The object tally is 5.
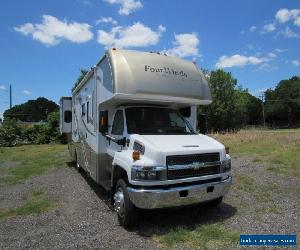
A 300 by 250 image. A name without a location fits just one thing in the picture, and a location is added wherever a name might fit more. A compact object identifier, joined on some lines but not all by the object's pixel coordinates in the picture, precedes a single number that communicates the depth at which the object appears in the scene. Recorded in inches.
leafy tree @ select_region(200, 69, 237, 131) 1389.1
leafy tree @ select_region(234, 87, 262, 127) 1566.0
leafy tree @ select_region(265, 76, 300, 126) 2455.5
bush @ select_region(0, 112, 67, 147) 828.4
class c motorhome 174.5
